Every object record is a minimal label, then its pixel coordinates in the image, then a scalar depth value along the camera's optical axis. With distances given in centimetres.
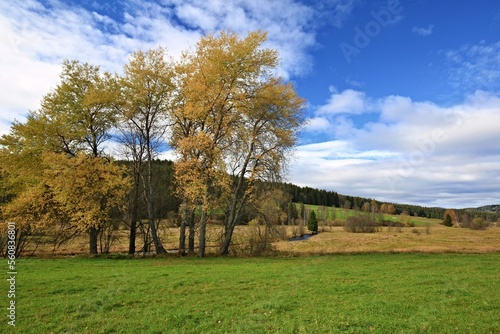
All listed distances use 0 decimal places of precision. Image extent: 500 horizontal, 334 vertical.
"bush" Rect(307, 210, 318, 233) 6931
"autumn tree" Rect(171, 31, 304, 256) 2325
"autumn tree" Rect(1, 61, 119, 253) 2477
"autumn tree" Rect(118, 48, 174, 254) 2536
